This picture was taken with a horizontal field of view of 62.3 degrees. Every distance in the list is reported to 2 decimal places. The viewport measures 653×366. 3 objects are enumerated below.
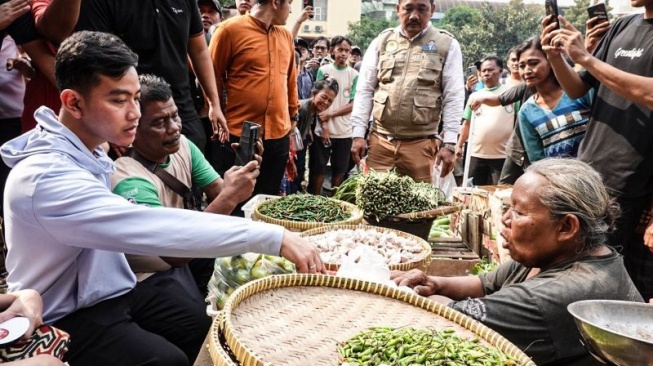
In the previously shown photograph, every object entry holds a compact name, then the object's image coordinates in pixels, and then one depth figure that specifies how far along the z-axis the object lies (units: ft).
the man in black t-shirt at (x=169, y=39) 10.70
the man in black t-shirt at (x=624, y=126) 9.57
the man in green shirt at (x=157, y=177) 8.46
